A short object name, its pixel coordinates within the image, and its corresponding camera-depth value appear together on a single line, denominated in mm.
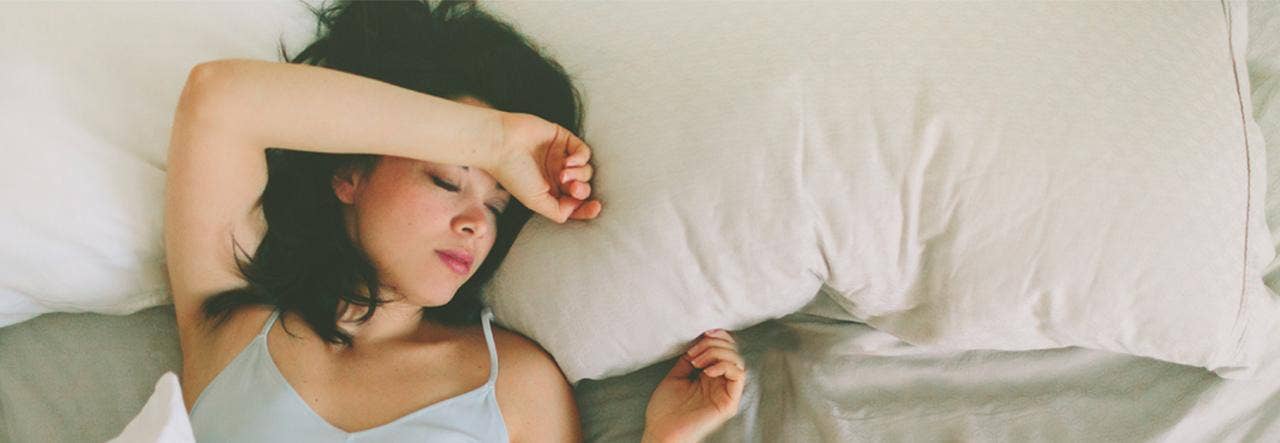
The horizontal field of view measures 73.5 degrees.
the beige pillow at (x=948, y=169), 753
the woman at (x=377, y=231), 820
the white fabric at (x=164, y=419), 767
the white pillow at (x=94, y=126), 887
